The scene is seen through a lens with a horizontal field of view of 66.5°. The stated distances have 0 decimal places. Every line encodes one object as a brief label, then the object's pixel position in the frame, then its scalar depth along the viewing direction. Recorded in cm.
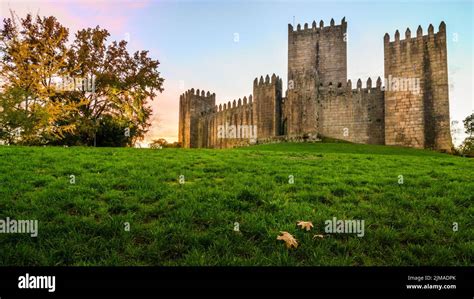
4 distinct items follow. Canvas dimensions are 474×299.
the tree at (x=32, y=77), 2005
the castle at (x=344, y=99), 3953
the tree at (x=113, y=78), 3131
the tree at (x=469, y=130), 5694
